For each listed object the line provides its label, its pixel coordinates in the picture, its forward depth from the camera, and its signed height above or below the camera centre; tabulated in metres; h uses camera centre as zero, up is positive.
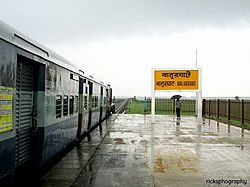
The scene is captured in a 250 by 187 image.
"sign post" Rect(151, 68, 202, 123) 22.17 +1.32
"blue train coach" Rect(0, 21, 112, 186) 4.49 -0.10
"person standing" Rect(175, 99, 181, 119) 27.09 -0.53
